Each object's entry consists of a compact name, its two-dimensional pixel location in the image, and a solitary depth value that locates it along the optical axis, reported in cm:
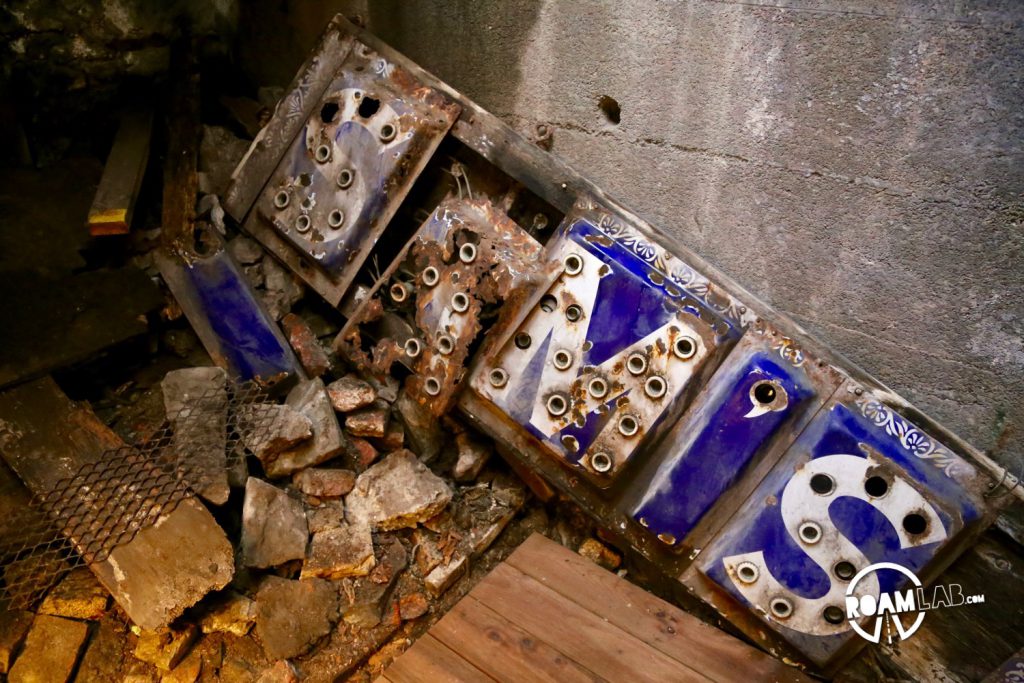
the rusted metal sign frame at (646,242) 226
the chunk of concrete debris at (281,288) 319
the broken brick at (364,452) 289
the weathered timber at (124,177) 294
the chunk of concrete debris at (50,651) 226
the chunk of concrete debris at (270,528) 251
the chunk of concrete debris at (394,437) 294
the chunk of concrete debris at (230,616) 241
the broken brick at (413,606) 263
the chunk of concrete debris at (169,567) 225
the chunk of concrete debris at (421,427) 295
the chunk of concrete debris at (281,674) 237
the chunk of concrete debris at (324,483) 273
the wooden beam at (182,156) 312
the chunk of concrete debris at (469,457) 289
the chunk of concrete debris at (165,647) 232
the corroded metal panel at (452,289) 259
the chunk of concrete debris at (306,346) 304
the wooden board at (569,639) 213
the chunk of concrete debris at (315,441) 273
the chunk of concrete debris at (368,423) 288
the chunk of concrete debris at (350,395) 290
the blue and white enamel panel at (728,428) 233
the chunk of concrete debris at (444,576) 267
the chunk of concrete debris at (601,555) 282
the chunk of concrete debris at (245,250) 321
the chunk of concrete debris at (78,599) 238
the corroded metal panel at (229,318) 297
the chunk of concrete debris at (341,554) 258
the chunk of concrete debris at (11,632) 226
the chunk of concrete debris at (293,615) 242
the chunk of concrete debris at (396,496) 273
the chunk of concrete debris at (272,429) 268
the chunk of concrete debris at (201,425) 252
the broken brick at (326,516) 267
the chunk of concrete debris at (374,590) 256
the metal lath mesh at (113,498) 236
